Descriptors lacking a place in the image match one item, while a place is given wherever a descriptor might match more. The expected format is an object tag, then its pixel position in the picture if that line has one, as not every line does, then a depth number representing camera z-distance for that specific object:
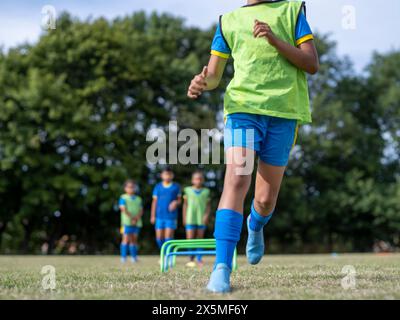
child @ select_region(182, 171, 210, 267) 12.97
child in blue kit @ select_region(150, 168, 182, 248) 13.00
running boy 4.07
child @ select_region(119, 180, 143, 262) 14.91
